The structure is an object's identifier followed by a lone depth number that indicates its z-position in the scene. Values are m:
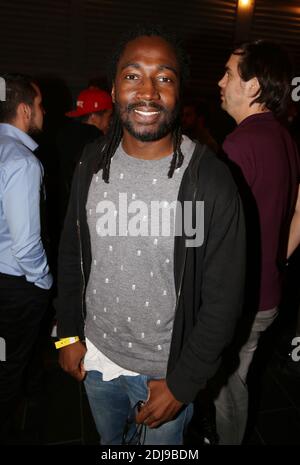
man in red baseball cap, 3.96
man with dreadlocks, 1.34
